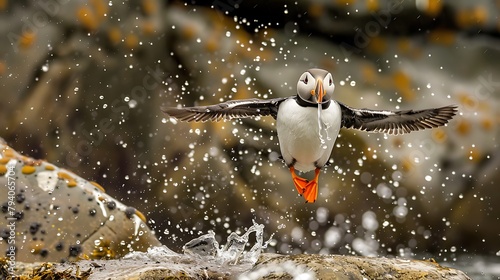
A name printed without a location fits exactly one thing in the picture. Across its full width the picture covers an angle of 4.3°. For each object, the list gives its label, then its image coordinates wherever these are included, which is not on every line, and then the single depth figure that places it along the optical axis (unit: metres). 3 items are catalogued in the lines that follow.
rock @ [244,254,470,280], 12.43
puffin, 12.52
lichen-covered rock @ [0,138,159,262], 13.03
